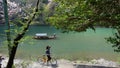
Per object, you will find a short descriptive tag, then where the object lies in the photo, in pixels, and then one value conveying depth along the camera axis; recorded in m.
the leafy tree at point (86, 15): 4.77
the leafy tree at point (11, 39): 4.64
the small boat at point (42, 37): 32.54
